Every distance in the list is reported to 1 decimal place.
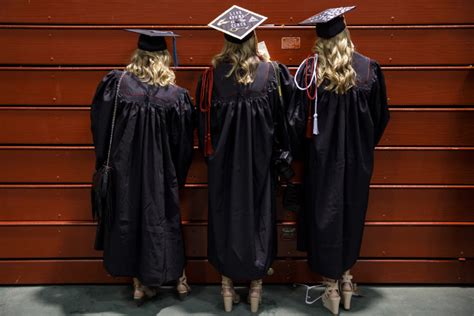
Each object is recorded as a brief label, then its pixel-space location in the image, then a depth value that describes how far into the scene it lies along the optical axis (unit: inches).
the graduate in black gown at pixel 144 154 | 137.3
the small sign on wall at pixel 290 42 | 150.1
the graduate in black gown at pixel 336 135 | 133.9
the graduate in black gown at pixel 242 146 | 134.9
